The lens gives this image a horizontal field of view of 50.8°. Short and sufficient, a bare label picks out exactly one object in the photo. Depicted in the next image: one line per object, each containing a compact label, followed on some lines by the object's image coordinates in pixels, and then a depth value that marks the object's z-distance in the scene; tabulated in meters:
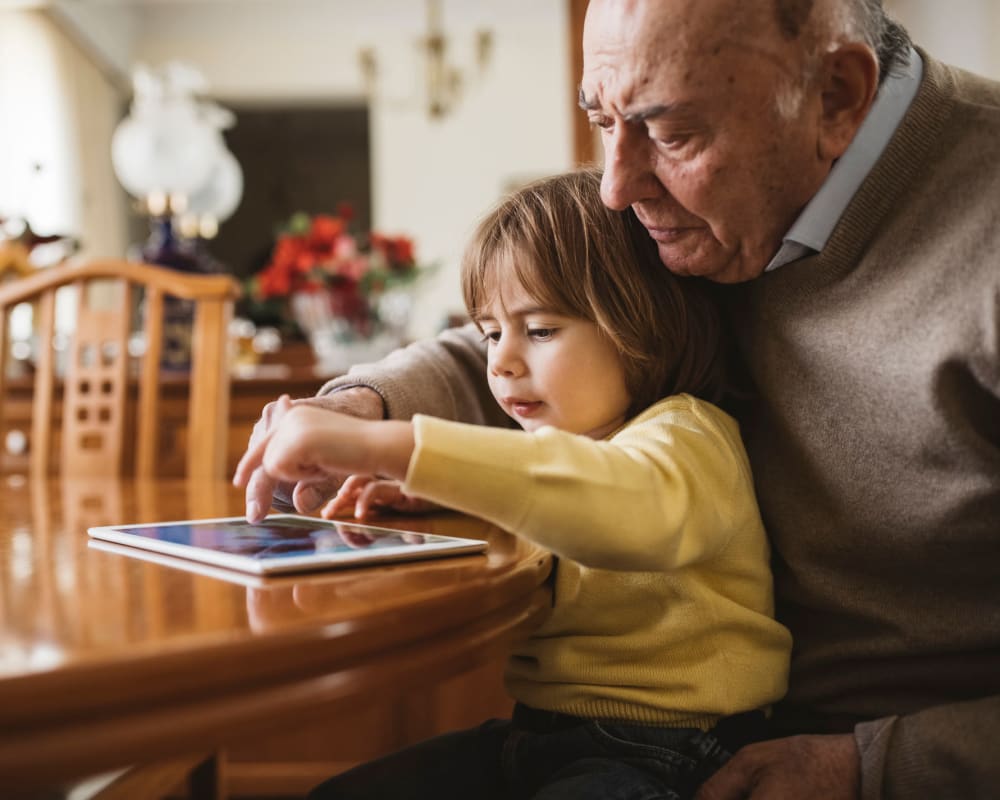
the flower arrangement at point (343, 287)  2.85
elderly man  0.90
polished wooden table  0.50
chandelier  5.25
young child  0.77
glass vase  2.86
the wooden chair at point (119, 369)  1.82
